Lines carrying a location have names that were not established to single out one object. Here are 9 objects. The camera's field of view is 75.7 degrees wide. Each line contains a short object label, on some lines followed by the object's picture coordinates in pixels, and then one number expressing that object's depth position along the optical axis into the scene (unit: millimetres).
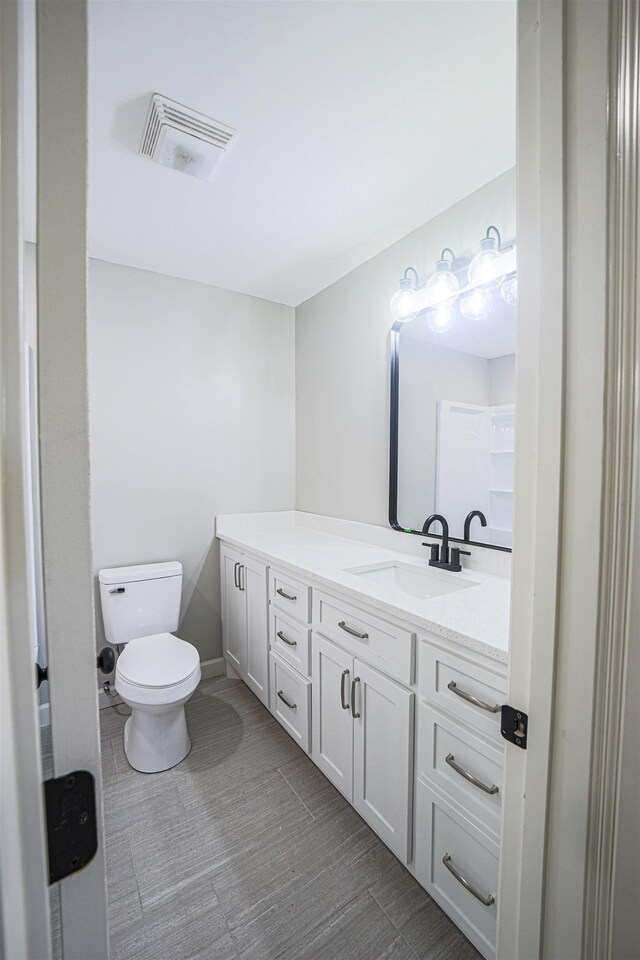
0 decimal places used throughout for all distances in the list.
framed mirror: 1627
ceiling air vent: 1357
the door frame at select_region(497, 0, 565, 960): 575
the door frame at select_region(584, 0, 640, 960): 506
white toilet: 1761
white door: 359
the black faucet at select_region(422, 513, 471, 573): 1718
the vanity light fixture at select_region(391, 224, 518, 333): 1566
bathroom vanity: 1076
